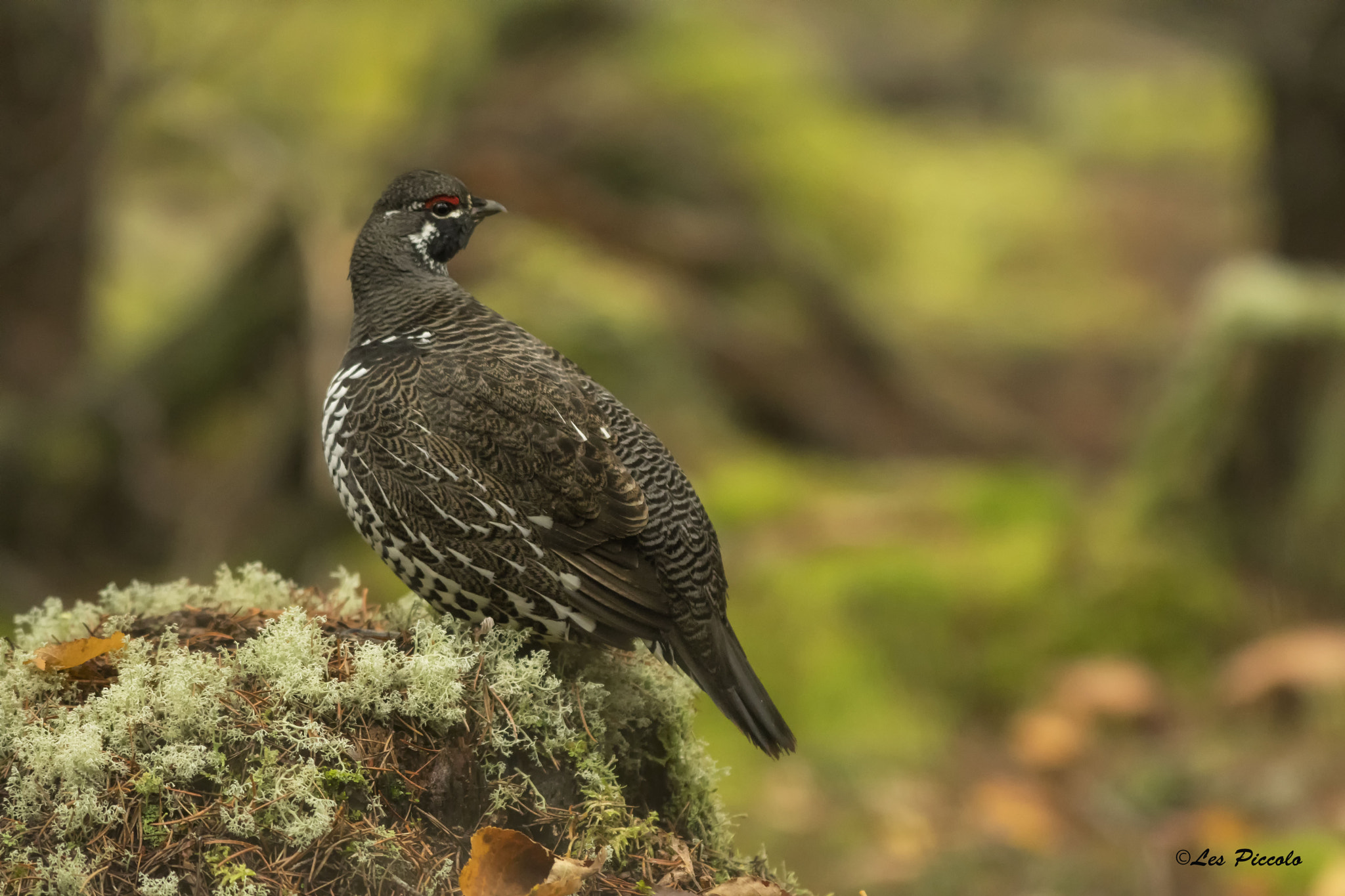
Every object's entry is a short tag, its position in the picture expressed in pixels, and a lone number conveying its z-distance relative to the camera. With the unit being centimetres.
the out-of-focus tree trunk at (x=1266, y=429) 1523
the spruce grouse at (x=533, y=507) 688
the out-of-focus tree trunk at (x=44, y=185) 1697
